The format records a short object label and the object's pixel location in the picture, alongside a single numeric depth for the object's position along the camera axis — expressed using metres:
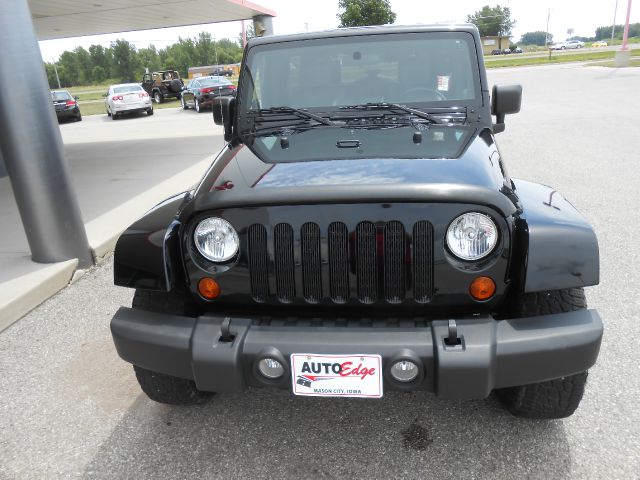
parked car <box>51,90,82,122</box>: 21.06
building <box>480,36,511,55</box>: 88.25
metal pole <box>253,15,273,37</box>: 16.77
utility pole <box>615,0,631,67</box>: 26.36
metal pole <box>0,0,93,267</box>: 3.96
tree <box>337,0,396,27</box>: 31.83
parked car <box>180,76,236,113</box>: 20.15
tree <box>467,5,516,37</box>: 96.94
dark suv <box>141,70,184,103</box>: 28.14
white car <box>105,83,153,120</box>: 20.94
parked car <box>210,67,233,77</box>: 40.69
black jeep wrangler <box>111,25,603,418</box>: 1.93
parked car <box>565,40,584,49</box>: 84.97
